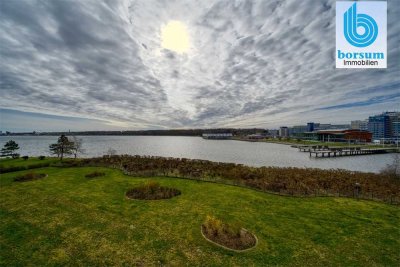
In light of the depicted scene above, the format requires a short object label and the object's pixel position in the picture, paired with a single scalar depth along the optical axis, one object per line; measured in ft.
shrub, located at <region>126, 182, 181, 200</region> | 53.62
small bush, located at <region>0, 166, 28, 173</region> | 87.42
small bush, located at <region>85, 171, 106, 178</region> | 77.61
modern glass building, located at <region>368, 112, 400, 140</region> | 598.75
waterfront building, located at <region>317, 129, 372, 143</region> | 418.51
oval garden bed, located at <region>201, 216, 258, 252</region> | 31.81
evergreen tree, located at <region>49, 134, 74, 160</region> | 130.41
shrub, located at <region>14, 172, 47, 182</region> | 72.03
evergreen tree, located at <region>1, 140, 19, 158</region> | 140.51
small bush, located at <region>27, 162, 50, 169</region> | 95.87
